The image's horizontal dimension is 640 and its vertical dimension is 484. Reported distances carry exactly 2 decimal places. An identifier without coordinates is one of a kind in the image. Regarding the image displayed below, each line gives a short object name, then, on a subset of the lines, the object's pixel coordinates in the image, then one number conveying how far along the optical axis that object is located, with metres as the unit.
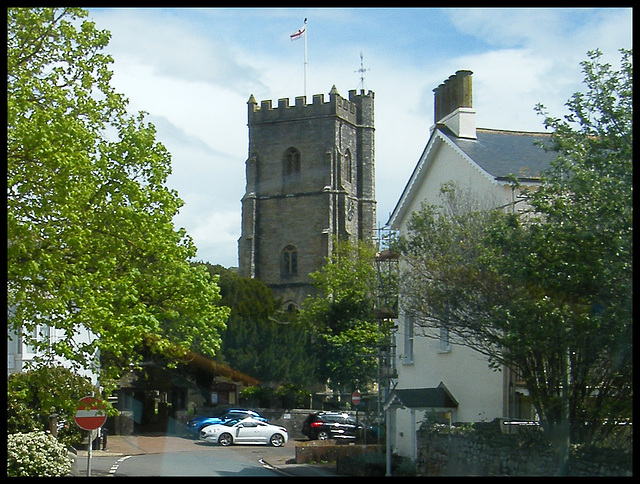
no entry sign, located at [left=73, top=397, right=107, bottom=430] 18.08
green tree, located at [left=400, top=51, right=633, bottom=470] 13.29
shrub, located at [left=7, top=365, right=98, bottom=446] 17.36
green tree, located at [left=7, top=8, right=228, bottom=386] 15.66
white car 39.41
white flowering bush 19.67
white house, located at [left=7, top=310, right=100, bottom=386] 31.34
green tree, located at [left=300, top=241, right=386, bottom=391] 52.09
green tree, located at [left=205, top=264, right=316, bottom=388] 52.78
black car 42.06
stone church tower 81.88
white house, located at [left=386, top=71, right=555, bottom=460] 22.33
